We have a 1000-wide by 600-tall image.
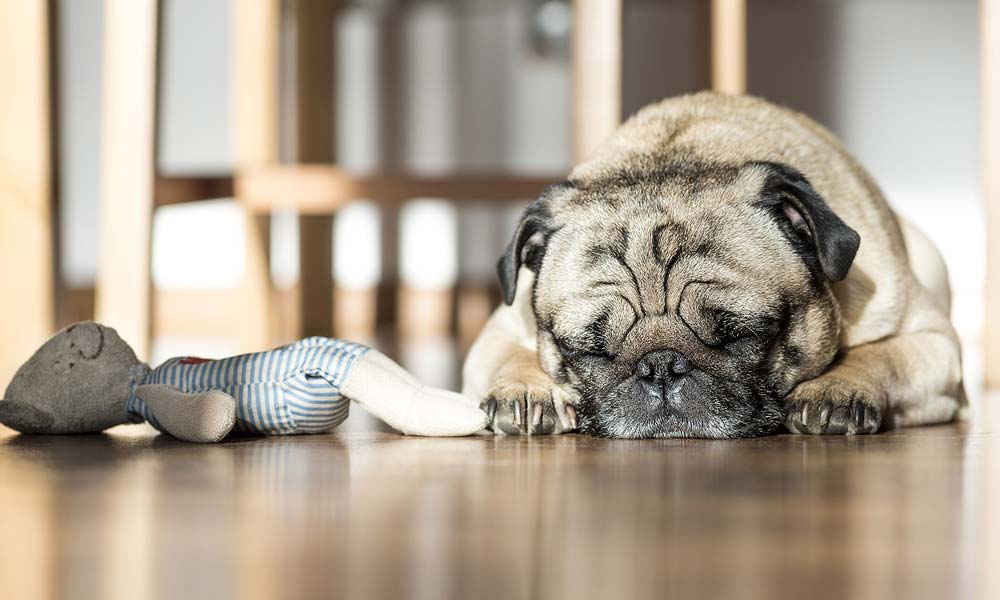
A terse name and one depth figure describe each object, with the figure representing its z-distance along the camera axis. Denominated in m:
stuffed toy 1.27
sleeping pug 1.28
